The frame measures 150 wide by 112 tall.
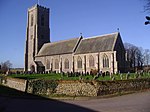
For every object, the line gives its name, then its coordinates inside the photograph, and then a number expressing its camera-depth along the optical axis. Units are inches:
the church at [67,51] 1277.9
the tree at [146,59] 2374.1
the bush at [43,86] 564.8
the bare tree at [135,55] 2096.4
